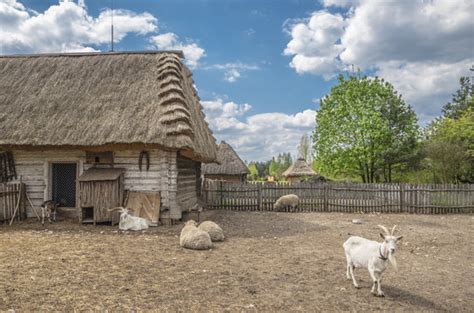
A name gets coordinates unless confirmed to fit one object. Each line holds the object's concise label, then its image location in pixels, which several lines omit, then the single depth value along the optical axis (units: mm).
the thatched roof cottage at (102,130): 11766
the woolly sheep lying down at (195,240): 8594
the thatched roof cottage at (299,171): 36219
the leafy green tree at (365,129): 26297
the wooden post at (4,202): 11797
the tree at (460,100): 39569
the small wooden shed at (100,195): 11547
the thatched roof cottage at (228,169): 29938
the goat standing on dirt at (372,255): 5242
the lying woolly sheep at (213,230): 9648
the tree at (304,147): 61969
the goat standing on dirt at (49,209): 11875
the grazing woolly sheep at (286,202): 17000
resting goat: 11133
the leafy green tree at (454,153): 22891
